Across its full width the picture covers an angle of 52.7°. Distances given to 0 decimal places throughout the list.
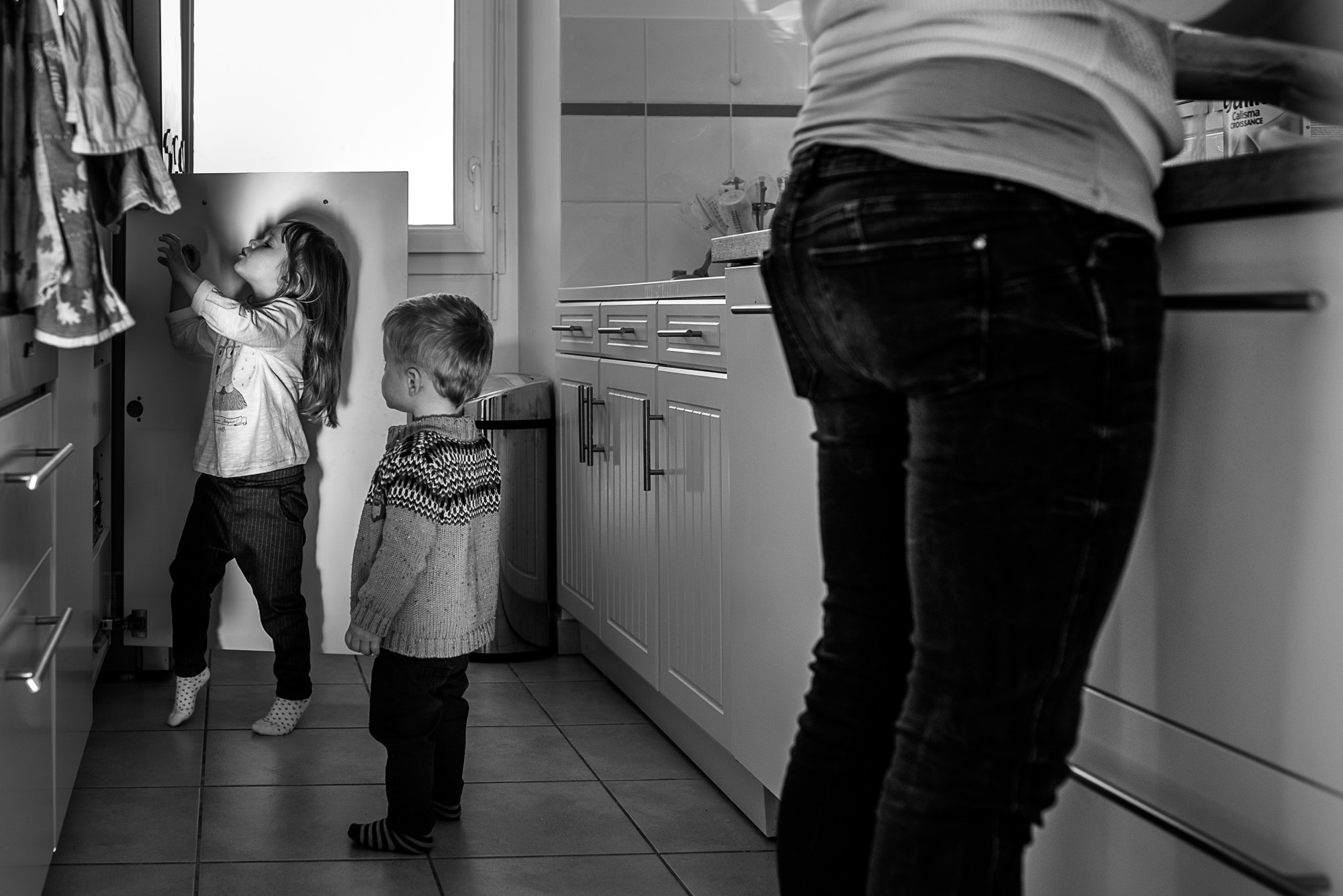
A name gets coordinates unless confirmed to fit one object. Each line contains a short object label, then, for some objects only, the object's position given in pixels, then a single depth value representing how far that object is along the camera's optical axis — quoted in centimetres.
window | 382
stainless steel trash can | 346
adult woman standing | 86
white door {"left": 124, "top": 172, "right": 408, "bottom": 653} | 296
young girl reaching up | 280
